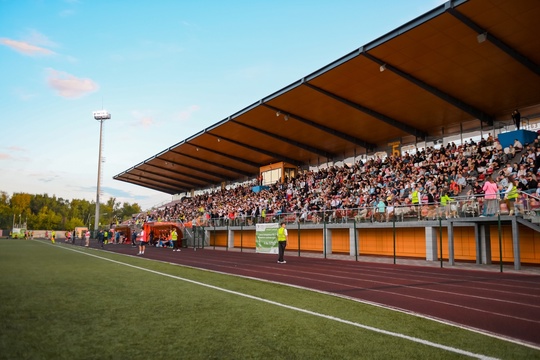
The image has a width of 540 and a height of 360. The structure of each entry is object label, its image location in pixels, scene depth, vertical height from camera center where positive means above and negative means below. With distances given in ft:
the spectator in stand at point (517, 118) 78.84 +21.51
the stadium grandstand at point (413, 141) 57.00 +22.85
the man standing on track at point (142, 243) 81.41 -3.49
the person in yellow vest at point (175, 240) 97.50 -3.53
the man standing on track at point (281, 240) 62.13 -2.03
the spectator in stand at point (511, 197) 52.43 +4.17
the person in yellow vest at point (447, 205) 60.39 +3.55
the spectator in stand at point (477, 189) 62.49 +6.28
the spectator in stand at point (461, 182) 68.77 +7.92
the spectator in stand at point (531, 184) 52.32 +6.02
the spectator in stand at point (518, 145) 71.35 +14.69
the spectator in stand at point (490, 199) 54.24 +4.05
